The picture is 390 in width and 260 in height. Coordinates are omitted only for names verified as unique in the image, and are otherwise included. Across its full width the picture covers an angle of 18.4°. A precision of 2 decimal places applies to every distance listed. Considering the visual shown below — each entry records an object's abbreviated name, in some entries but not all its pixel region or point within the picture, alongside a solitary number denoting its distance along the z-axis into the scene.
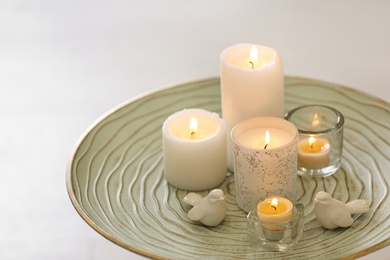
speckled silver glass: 1.36
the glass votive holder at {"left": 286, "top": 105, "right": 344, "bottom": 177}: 1.46
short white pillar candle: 1.42
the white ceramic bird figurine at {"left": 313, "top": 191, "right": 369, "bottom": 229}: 1.33
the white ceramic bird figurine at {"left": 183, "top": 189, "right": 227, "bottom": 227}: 1.35
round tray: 1.31
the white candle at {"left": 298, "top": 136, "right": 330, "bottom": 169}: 1.46
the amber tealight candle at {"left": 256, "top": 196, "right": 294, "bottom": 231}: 1.32
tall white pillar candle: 1.42
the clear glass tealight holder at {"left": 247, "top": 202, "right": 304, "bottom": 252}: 1.31
